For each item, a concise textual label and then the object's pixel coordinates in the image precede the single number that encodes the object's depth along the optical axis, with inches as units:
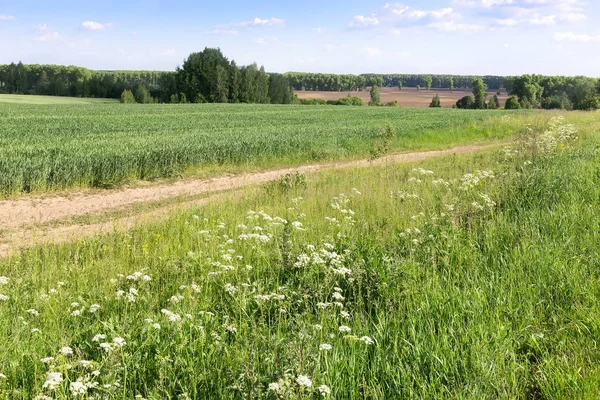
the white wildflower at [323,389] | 99.3
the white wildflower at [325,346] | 113.0
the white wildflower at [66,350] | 114.7
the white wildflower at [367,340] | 124.3
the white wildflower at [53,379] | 98.6
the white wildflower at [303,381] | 94.9
